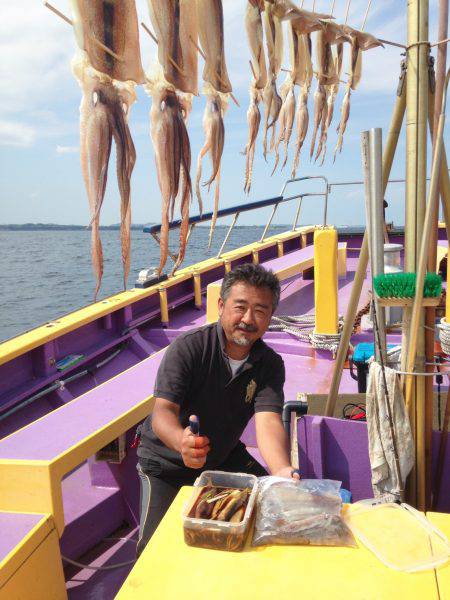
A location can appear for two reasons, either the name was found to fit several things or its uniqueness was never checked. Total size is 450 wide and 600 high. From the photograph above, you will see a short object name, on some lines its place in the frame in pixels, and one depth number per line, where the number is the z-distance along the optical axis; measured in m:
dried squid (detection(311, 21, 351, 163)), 3.90
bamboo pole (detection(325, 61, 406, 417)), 2.07
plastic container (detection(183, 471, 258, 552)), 1.37
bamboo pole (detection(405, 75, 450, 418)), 1.83
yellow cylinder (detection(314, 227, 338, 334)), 4.22
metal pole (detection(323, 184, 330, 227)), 5.56
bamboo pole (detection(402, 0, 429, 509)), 1.93
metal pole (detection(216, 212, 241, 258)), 7.03
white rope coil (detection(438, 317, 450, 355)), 3.15
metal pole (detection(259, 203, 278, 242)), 8.46
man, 2.20
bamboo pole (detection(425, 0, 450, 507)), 1.98
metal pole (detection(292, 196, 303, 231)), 9.44
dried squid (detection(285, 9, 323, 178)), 3.57
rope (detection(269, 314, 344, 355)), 4.49
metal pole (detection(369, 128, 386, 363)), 1.94
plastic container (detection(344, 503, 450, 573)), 1.32
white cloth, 1.99
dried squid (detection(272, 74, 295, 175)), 3.87
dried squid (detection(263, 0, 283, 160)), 3.12
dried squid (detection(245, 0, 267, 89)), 2.94
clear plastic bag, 1.40
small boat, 1.98
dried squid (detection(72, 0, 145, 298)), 1.68
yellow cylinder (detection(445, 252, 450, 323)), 3.21
